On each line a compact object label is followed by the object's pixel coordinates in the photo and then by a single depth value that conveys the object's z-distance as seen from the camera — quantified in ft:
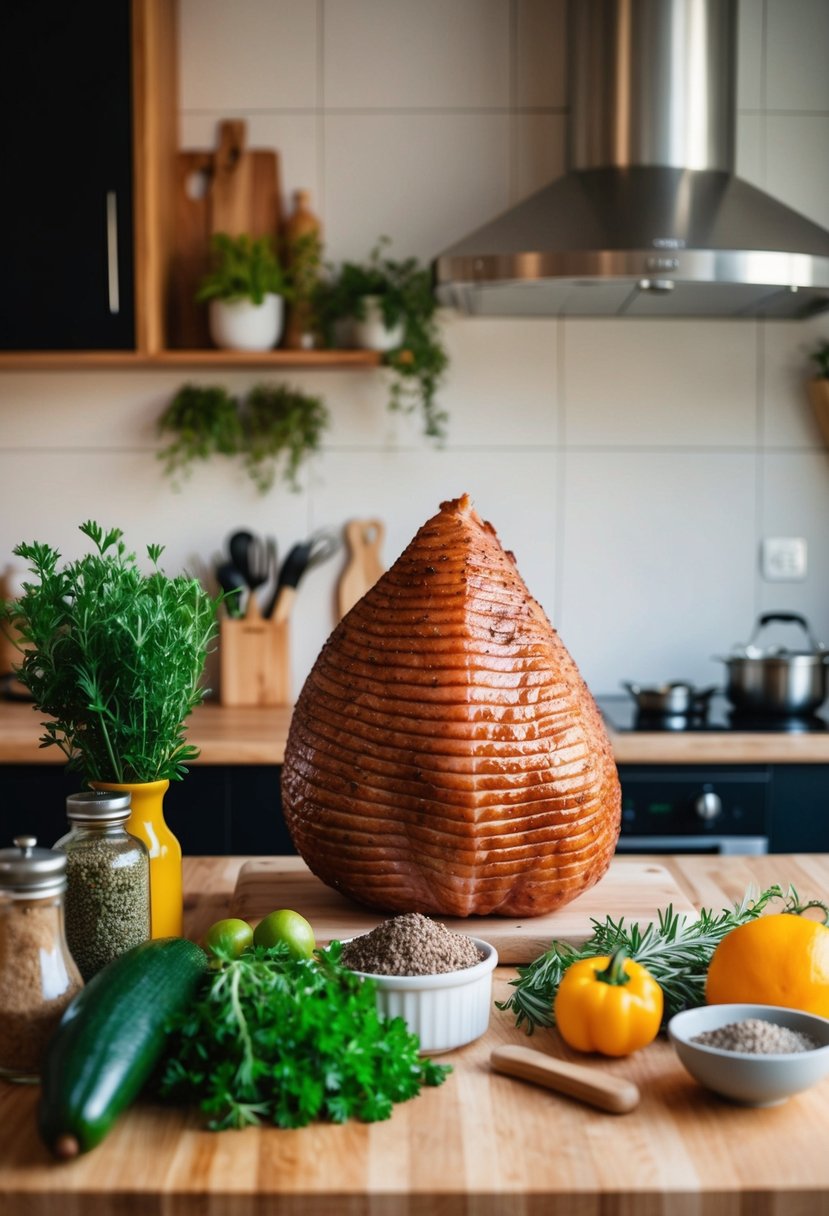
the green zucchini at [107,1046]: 2.41
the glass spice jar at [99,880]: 3.16
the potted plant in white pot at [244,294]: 9.03
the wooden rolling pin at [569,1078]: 2.66
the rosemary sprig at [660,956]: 3.24
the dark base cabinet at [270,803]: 7.91
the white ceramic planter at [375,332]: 9.19
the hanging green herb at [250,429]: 9.42
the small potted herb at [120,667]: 3.27
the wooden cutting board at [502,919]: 3.67
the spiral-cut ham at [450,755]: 3.58
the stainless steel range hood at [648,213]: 7.95
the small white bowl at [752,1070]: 2.60
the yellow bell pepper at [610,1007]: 2.89
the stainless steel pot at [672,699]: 8.54
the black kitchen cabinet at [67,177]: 8.48
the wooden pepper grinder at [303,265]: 9.33
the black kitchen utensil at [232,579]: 9.28
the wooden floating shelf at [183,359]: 8.73
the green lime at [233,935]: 3.23
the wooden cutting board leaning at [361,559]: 9.62
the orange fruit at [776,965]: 3.00
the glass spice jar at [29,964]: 2.76
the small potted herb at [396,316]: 9.19
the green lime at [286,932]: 3.25
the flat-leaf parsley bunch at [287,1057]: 2.59
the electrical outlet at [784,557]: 9.77
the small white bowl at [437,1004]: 2.95
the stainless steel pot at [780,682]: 8.45
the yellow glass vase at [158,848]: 3.41
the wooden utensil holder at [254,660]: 9.32
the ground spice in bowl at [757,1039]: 2.68
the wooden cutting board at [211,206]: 9.48
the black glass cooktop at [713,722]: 8.20
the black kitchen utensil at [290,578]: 9.40
